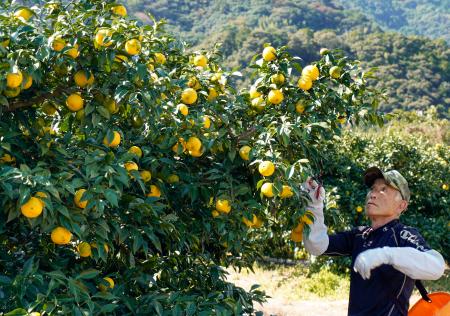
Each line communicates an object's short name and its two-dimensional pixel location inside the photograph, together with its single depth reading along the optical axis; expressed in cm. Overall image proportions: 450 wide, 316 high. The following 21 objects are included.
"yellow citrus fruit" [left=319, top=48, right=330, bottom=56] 247
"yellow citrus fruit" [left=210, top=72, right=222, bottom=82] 247
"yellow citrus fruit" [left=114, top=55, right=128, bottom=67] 203
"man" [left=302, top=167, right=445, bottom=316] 235
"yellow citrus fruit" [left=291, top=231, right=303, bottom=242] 252
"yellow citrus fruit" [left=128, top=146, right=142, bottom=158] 218
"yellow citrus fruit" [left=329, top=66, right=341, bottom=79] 243
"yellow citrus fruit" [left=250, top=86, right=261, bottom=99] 243
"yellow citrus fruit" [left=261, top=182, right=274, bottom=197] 212
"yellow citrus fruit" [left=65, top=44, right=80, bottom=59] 194
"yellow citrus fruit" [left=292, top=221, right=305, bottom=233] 246
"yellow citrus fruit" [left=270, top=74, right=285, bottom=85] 238
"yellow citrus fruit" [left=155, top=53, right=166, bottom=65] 231
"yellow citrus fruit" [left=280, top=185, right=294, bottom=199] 217
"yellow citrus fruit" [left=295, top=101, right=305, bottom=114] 238
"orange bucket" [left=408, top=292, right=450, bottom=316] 248
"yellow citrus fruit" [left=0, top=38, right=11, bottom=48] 187
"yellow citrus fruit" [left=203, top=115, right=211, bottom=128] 221
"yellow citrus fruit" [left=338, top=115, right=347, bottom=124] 250
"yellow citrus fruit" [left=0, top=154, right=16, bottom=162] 190
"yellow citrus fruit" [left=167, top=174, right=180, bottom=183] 225
